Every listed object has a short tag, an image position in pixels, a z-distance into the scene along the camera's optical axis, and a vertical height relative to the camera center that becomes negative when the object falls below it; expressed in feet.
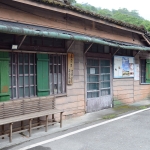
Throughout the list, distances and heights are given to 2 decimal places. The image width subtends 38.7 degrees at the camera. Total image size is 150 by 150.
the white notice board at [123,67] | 32.24 +1.21
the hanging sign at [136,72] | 36.47 +0.38
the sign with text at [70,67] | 24.91 +0.85
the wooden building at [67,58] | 19.84 +1.97
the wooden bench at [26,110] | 17.40 -3.16
